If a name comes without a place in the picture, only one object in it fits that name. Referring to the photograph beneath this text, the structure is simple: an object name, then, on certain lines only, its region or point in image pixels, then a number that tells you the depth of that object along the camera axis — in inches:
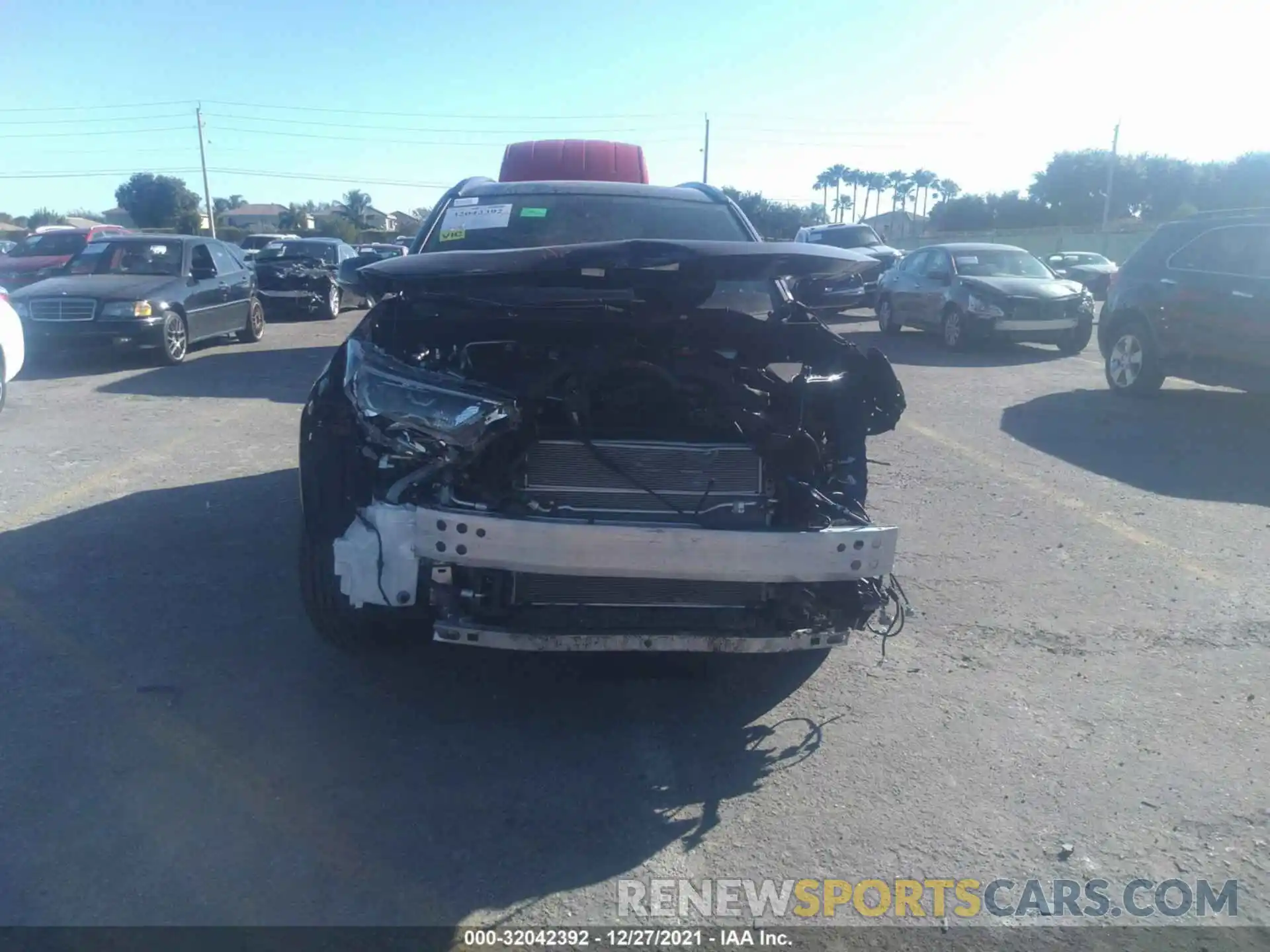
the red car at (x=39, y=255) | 739.4
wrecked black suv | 130.3
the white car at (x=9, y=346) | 365.7
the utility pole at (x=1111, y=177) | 1942.7
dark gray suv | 356.2
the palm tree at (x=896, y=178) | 3878.0
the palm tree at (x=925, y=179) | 3816.4
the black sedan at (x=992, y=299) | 559.8
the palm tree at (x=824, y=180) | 4005.9
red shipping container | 422.9
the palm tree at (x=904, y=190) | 3892.7
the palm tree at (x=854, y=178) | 3937.3
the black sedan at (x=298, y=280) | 738.2
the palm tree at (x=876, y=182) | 3953.5
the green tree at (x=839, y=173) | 3971.5
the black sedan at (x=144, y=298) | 466.3
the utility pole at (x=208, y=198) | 1939.0
